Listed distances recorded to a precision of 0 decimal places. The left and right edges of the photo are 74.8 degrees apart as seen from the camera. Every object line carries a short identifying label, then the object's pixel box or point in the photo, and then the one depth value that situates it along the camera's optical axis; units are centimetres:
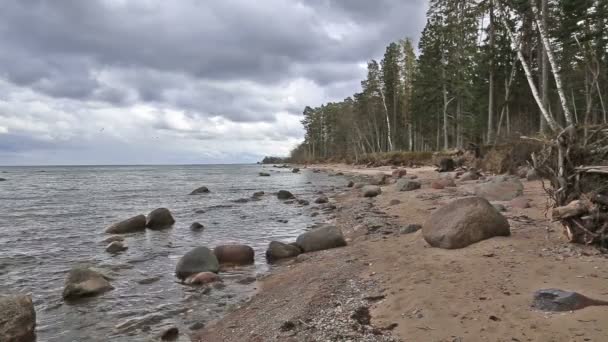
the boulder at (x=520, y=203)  1062
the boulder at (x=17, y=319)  570
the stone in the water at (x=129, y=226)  1502
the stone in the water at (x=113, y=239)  1327
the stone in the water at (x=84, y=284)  767
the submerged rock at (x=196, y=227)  1531
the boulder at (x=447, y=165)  2818
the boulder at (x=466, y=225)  728
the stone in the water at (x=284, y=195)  2555
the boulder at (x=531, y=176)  1559
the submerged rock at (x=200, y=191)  3254
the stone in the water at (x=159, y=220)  1598
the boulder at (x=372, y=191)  2058
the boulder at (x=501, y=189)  1272
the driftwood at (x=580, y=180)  611
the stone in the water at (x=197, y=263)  902
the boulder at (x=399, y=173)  3149
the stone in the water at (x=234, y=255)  996
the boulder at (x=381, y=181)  2761
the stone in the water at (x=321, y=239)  1041
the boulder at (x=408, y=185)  1992
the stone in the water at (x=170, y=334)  584
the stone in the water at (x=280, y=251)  1018
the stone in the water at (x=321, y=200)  2165
